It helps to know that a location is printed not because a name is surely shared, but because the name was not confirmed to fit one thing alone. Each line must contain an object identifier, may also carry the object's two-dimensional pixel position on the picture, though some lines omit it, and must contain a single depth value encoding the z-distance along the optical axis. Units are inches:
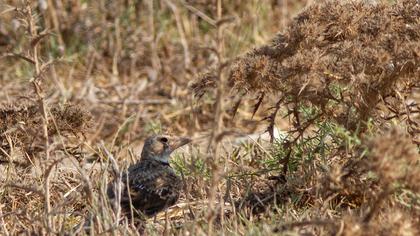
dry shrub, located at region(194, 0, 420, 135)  405.7
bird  445.7
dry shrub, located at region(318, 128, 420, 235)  338.3
